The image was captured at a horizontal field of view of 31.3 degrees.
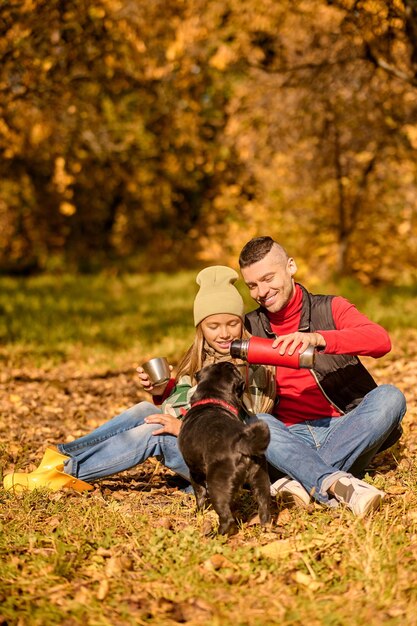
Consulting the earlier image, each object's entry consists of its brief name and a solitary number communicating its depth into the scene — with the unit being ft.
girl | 12.48
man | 11.68
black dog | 10.34
